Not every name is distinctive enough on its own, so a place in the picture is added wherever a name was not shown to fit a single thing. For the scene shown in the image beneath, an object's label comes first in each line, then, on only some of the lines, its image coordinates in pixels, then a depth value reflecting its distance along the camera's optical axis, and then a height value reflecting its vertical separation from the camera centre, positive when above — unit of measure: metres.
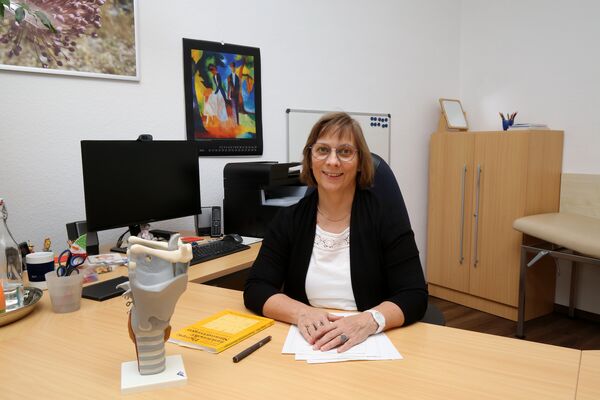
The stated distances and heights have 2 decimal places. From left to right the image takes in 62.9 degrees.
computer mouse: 2.49 -0.52
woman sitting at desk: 1.62 -0.36
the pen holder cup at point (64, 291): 1.48 -0.47
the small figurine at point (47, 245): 1.91 -0.42
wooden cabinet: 3.44 -0.54
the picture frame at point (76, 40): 2.16 +0.45
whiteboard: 3.35 +0.04
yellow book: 1.25 -0.53
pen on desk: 1.17 -0.53
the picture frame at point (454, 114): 4.09 +0.17
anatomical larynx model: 0.99 -0.31
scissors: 1.54 -0.40
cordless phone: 2.67 -0.47
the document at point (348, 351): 1.18 -0.53
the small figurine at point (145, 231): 2.20 -0.44
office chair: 1.73 -0.21
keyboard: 2.17 -0.53
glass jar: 1.64 -0.40
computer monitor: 2.02 -0.20
